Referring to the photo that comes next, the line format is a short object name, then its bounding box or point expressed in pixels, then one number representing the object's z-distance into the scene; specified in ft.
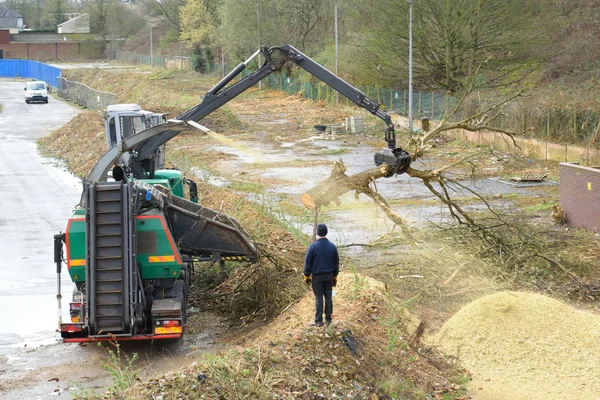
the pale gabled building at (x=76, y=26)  417.49
